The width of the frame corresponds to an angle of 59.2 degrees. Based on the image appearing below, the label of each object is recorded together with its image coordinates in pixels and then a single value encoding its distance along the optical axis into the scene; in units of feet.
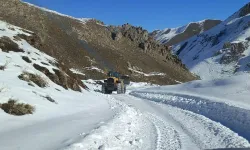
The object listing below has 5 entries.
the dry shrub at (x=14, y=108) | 24.78
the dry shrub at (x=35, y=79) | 36.73
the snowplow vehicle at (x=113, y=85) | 78.15
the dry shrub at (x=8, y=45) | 43.81
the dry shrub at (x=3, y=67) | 36.34
